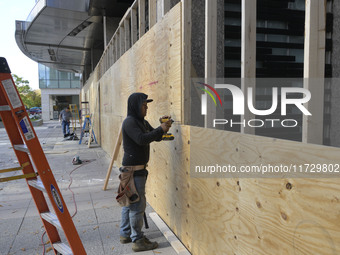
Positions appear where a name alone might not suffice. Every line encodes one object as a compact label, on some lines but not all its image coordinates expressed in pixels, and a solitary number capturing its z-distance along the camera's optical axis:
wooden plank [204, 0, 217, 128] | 2.68
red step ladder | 2.21
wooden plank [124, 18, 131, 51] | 6.30
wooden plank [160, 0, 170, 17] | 3.76
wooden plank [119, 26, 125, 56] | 6.93
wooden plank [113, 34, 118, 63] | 7.83
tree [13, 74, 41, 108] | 41.83
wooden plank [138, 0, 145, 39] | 4.83
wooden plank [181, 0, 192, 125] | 3.09
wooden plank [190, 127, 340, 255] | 1.47
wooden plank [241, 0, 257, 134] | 2.06
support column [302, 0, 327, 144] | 1.53
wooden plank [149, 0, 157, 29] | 4.21
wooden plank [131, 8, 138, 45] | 5.52
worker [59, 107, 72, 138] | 15.51
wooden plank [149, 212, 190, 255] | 3.26
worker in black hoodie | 3.29
